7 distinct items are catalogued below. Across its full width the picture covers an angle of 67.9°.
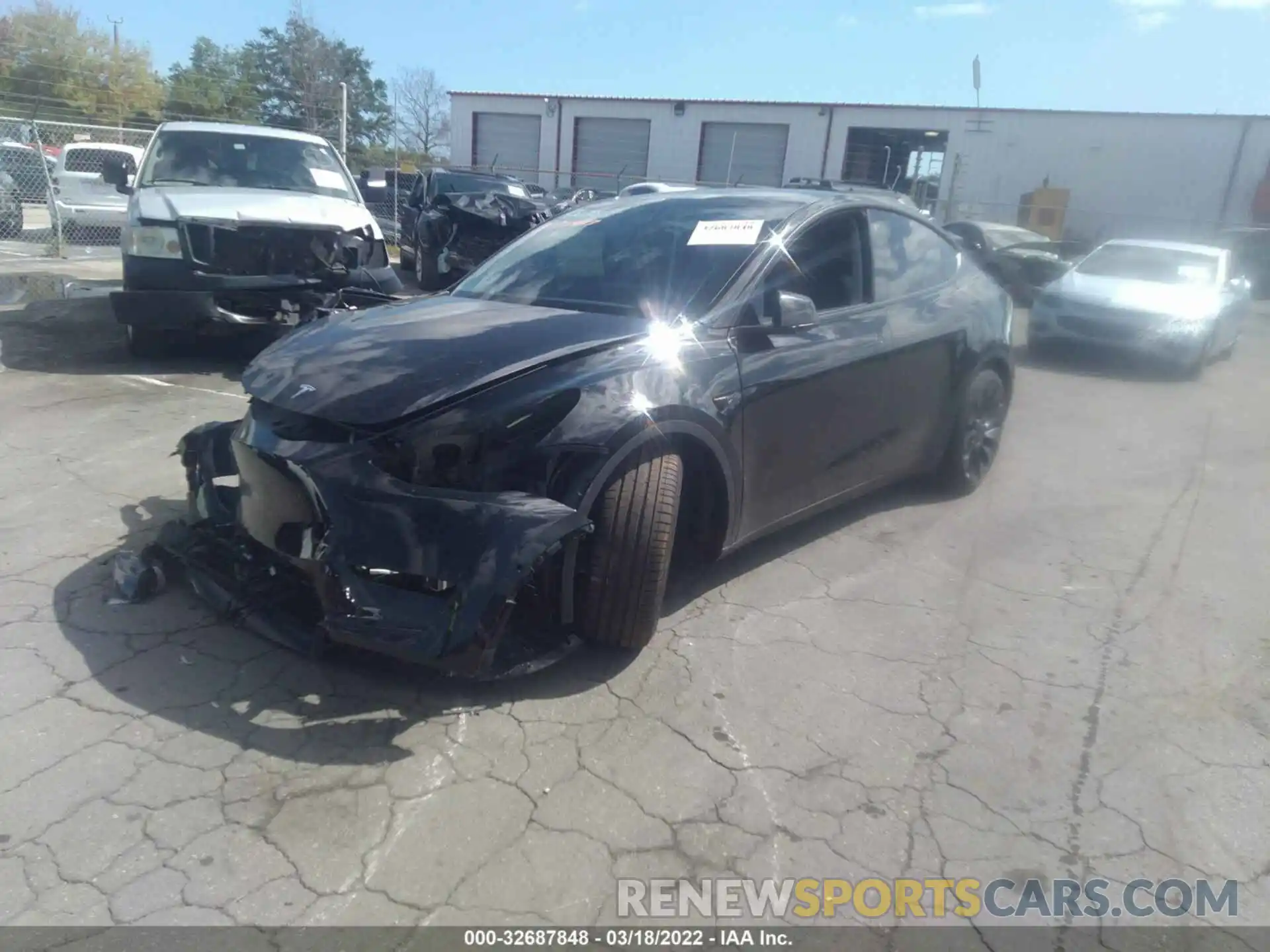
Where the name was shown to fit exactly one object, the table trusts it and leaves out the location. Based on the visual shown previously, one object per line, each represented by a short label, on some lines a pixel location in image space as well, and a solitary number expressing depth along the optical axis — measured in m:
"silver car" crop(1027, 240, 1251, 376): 10.07
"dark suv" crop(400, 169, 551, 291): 12.09
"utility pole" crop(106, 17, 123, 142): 29.93
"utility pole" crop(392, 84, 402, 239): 16.72
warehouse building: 27.42
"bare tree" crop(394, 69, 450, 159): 43.81
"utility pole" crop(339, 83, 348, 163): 15.82
